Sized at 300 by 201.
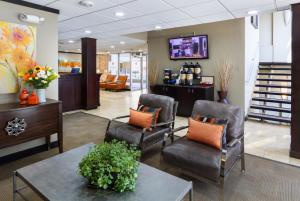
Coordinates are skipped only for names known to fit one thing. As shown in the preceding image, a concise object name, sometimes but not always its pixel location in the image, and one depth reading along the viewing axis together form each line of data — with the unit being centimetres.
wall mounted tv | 605
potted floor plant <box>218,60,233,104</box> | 565
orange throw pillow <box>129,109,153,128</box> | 329
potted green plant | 156
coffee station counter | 568
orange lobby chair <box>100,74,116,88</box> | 1271
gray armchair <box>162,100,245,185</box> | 226
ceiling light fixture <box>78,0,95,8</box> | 334
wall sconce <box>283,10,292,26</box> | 786
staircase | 544
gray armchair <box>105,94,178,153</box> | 304
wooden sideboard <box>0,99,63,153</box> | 265
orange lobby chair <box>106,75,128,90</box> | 1210
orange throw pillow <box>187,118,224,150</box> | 249
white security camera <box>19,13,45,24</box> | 323
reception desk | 638
